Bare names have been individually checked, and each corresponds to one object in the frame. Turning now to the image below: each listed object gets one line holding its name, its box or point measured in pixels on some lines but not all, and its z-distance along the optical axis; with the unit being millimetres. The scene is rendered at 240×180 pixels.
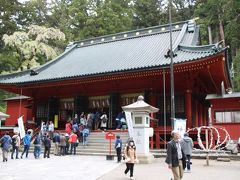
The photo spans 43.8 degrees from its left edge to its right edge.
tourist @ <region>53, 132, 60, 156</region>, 16538
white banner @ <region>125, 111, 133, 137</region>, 14863
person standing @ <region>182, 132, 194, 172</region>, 10664
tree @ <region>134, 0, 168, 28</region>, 47250
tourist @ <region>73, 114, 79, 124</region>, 20300
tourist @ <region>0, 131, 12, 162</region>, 14336
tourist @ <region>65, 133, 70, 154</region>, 16906
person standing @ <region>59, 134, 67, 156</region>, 16406
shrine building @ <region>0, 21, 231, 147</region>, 18031
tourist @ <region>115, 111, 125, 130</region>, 19141
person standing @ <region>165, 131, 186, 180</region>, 7348
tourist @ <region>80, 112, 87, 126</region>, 19953
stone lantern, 13320
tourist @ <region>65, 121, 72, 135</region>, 19350
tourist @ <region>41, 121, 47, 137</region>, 19234
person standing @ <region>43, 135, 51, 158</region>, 15688
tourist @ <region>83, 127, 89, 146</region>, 17828
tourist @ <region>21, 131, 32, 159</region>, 15797
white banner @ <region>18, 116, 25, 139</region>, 18812
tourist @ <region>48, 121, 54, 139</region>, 19650
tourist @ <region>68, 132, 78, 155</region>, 16469
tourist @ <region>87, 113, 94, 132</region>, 20064
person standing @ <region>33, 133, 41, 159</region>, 15481
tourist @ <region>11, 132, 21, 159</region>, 15548
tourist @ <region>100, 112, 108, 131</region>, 20391
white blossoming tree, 32500
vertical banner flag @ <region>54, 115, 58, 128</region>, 23688
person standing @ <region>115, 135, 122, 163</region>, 13328
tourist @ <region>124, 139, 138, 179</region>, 9344
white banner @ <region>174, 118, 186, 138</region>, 14281
